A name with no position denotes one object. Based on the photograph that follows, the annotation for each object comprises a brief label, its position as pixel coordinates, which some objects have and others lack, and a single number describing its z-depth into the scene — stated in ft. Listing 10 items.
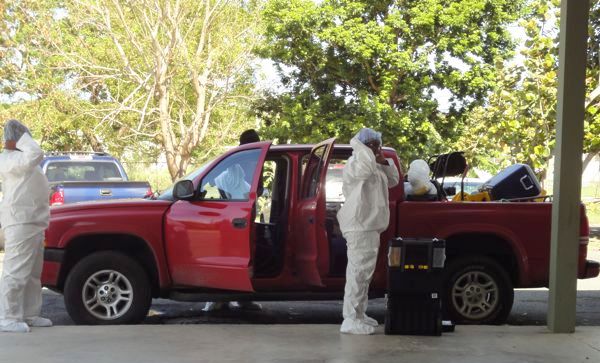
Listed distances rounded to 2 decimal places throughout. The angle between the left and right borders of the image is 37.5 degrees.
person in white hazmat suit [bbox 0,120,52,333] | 26.94
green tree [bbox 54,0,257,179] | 90.58
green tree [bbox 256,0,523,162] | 92.79
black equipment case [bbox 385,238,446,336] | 26.84
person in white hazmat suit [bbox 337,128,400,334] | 26.99
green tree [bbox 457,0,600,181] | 72.79
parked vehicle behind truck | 56.39
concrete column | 27.30
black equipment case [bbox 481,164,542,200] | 32.76
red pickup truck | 28.45
